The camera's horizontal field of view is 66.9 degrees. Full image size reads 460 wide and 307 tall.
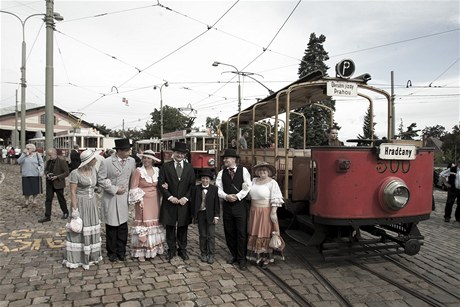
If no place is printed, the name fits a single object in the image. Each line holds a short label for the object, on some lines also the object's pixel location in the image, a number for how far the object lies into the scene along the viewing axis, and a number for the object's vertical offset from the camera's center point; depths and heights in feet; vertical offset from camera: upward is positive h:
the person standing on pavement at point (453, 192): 30.35 -3.93
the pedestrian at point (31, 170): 30.60 -1.90
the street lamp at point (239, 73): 70.05 +15.00
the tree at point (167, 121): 180.65 +14.05
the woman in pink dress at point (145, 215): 18.04 -3.49
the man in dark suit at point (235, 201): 17.37 -2.70
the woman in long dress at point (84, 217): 16.89 -3.42
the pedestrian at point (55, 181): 27.04 -2.59
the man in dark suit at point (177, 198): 18.19 -2.61
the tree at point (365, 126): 160.04 +10.45
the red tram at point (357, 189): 15.74 -1.97
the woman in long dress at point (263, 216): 17.25 -3.42
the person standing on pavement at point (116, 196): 17.78 -2.47
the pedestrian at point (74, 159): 44.42 -1.37
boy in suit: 18.24 -3.34
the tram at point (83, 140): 89.10 +2.14
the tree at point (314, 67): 86.19 +24.19
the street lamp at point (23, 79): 59.85 +12.54
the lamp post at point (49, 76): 34.42 +7.26
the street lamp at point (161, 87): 97.39 +18.17
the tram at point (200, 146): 64.26 +0.38
